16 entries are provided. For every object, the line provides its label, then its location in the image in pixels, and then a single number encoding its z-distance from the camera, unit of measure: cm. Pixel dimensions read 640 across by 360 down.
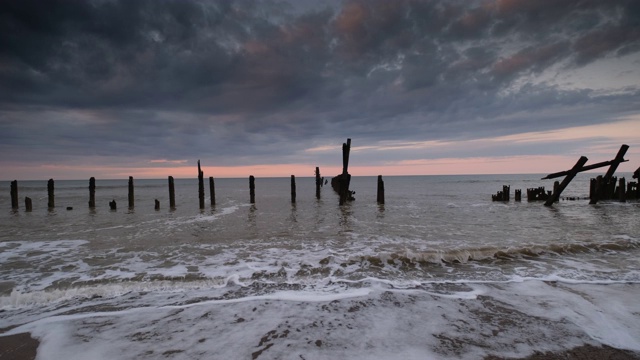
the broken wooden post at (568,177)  1719
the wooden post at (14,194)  2192
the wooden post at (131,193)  2198
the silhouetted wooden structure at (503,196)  2393
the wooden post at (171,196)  2206
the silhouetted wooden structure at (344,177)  2162
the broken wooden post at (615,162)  1757
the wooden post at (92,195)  2236
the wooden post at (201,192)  2216
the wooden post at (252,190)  2463
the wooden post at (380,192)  2344
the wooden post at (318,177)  2887
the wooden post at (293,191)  2503
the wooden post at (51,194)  2206
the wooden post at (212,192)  2384
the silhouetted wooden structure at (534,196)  2382
